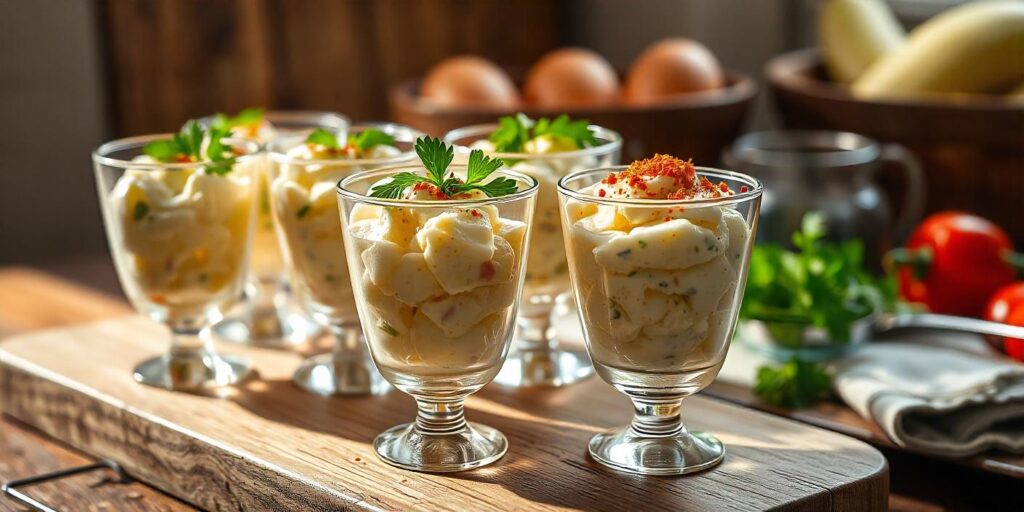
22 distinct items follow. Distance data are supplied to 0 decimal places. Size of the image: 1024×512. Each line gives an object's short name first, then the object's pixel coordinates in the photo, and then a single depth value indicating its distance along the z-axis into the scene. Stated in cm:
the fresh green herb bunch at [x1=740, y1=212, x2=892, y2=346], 102
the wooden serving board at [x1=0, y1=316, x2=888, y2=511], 82
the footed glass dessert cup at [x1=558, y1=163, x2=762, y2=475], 80
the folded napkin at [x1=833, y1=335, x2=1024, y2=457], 90
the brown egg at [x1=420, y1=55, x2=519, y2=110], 127
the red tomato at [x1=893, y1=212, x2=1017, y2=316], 110
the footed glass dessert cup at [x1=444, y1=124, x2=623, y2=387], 93
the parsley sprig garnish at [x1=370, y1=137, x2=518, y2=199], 82
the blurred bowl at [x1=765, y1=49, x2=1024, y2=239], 117
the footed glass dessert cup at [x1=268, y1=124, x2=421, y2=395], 92
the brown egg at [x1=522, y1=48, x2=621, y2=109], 129
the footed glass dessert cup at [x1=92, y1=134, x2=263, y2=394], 93
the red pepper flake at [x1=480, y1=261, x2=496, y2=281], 81
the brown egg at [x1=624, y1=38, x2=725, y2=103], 129
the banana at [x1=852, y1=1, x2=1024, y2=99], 123
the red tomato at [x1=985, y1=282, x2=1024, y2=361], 102
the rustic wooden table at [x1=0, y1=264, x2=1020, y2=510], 90
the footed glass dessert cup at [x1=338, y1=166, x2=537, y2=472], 81
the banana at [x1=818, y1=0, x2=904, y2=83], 133
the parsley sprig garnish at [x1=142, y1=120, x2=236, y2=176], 94
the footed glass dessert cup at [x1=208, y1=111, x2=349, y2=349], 104
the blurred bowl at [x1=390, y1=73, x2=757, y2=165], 121
